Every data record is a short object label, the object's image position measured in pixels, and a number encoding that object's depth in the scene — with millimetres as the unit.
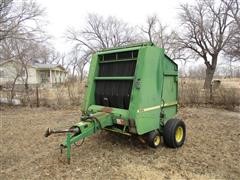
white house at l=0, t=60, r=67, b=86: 31145
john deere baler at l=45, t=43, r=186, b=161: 4289
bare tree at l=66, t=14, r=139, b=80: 36475
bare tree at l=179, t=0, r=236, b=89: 22266
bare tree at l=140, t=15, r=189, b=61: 24312
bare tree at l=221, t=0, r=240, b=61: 16561
